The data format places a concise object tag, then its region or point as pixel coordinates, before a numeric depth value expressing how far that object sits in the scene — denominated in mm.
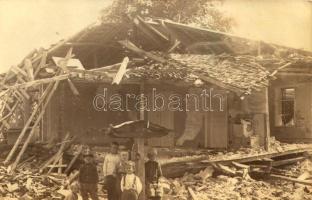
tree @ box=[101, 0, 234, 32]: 16828
